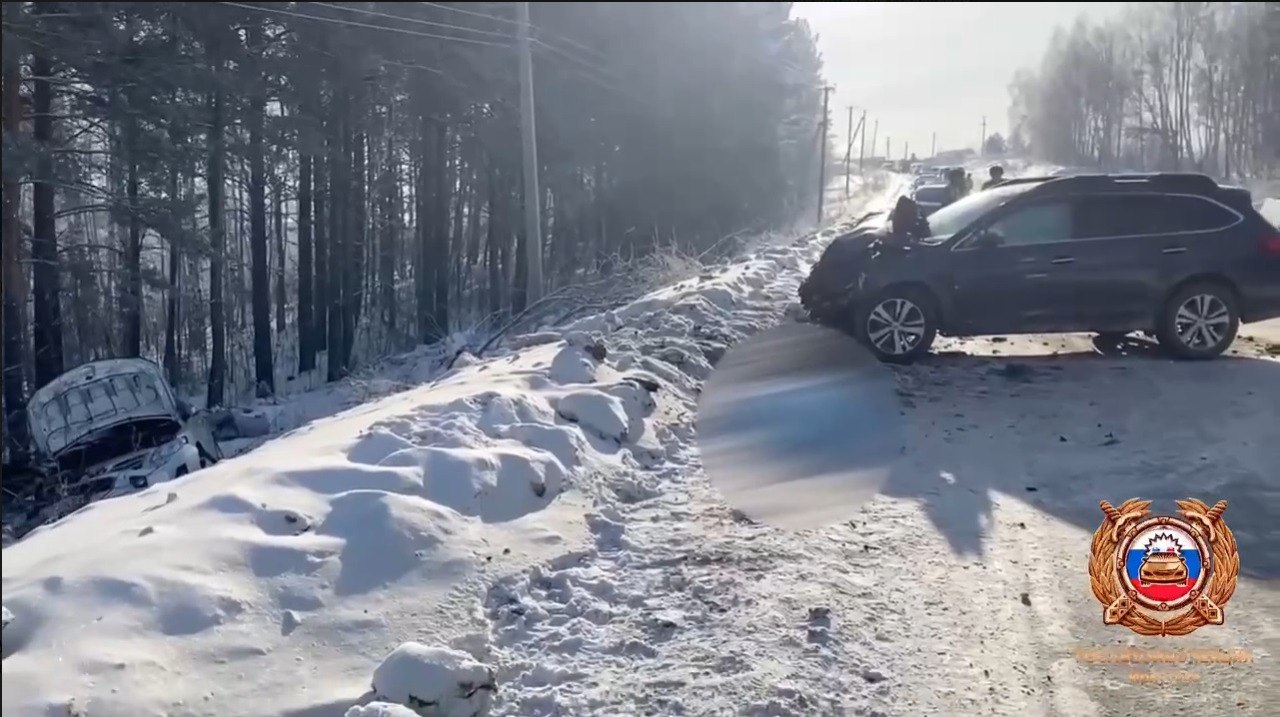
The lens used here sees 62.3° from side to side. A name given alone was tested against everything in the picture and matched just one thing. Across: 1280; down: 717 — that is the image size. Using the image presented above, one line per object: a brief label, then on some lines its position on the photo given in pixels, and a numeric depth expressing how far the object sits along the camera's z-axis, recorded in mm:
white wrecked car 12320
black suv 9836
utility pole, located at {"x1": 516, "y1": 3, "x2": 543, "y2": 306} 18547
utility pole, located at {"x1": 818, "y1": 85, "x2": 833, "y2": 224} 42719
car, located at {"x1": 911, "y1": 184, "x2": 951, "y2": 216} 21267
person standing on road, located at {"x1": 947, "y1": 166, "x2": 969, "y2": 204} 18586
